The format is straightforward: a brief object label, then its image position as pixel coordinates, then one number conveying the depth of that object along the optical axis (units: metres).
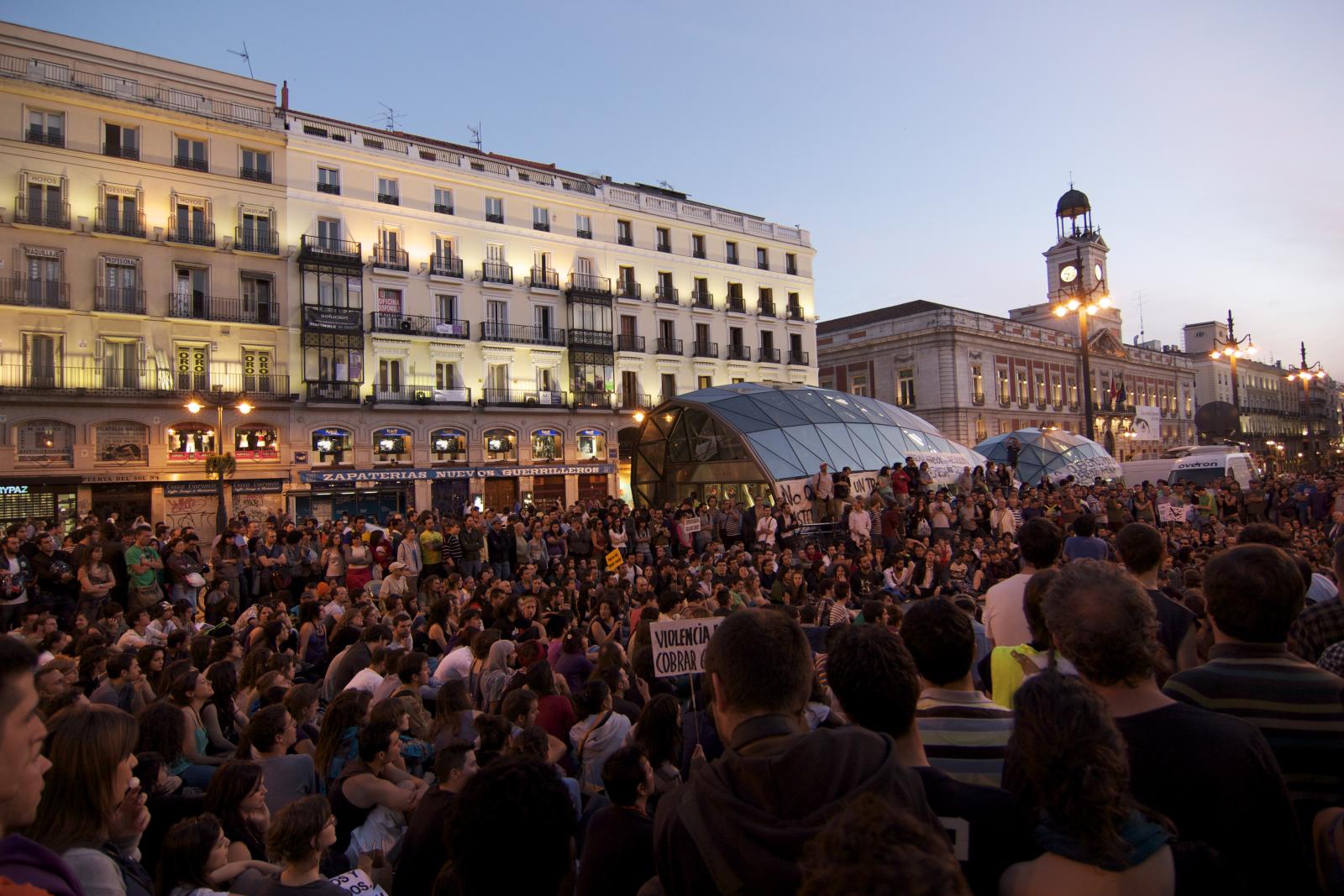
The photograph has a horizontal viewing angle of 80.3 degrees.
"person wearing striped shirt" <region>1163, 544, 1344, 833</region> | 2.58
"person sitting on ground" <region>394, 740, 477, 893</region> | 3.61
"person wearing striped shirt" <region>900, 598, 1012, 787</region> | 2.74
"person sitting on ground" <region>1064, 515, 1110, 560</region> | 6.36
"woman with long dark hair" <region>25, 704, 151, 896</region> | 2.92
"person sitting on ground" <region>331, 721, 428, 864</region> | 4.37
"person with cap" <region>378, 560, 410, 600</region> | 12.28
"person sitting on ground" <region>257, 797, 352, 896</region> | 3.30
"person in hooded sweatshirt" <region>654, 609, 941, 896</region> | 1.92
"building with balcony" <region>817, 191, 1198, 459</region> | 55.84
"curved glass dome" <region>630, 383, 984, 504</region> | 23.72
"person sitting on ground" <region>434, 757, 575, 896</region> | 2.37
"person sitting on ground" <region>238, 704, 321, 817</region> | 4.66
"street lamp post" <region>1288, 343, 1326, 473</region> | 38.34
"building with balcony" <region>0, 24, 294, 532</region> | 29.69
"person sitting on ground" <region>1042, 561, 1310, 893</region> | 2.28
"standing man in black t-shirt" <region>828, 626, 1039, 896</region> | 2.22
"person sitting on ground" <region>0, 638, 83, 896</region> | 1.84
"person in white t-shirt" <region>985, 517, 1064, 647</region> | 4.76
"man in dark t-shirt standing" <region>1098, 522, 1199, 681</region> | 3.91
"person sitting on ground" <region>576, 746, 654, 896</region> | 3.11
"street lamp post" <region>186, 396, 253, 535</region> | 25.83
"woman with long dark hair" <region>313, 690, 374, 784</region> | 4.94
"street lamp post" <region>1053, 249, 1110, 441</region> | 14.57
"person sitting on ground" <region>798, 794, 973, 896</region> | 1.31
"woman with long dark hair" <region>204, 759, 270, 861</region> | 4.03
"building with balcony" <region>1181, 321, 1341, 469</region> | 88.75
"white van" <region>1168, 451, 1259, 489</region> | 29.27
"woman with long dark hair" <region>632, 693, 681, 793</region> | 4.45
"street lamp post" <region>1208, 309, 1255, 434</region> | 26.98
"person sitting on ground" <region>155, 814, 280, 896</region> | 3.46
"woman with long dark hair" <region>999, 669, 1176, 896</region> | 1.95
